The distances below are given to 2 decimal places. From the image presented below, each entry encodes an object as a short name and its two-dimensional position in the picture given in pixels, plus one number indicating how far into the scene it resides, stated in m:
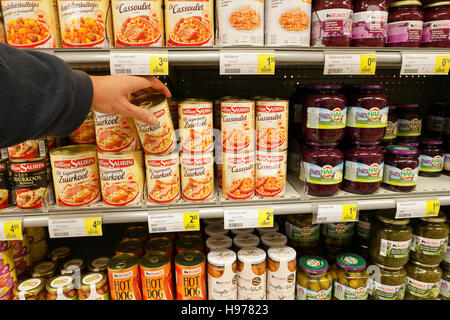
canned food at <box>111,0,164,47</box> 1.02
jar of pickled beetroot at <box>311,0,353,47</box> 1.09
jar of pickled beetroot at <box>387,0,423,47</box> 1.14
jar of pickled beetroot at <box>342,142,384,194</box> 1.21
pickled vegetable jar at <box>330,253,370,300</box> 1.31
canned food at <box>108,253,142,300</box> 1.19
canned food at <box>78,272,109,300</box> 1.19
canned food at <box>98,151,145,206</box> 1.10
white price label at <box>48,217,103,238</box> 1.10
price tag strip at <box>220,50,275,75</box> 1.02
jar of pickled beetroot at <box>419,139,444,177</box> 1.44
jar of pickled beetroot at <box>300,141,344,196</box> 1.19
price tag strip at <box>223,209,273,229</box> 1.14
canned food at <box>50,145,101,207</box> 1.10
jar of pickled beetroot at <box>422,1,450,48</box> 1.16
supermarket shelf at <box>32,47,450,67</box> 0.99
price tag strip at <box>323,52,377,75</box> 1.06
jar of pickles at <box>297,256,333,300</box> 1.29
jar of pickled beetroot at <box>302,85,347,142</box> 1.15
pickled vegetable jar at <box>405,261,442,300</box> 1.39
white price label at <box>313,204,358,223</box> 1.18
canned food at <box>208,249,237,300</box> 1.19
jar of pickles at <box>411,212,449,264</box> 1.35
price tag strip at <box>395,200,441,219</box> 1.21
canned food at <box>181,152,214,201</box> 1.13
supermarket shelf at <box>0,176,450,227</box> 1.12
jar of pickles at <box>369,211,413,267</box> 1.32
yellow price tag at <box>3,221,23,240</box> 1.10
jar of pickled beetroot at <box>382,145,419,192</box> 1.24
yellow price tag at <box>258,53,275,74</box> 1.03
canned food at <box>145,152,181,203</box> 1.11
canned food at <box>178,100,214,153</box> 1.09
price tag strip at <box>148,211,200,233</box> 1.11
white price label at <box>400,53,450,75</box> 1.09
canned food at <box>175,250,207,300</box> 1.21
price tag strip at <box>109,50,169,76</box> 0.99
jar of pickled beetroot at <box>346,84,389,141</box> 1.19
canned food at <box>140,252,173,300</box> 1.20
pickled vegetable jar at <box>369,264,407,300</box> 1.36
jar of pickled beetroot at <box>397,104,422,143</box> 1.48
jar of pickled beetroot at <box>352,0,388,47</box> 1.11
